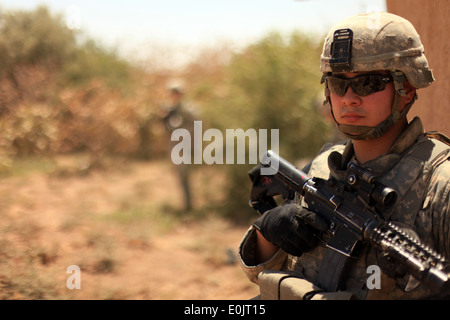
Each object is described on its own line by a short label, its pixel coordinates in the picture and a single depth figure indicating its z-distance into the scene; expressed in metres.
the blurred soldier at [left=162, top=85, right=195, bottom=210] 8.37
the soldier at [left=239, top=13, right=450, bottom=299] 1.52
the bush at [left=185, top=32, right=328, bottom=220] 8.09
